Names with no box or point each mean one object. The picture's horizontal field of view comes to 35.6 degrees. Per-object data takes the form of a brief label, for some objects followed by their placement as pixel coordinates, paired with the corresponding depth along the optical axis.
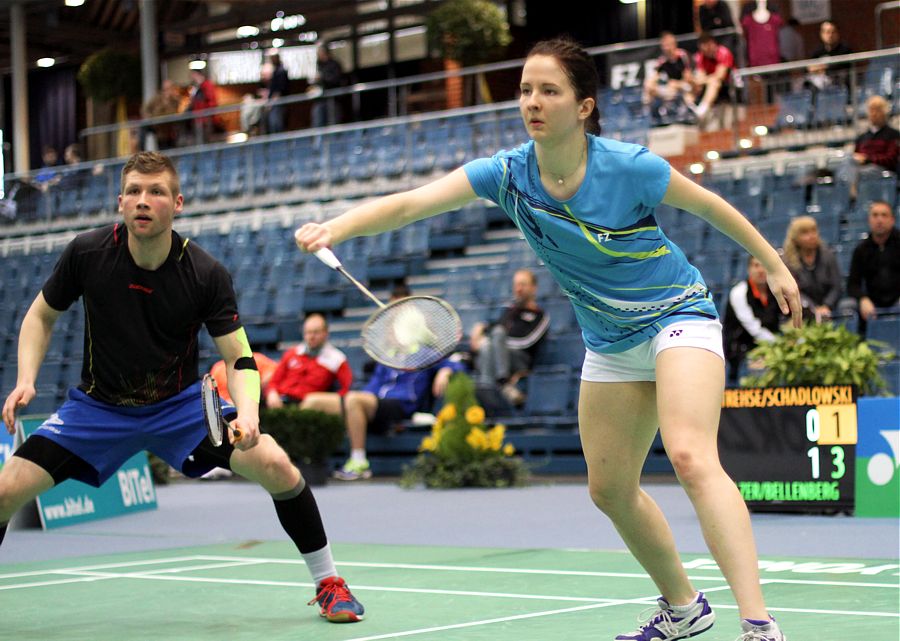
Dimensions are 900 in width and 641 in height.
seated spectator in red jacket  14.09
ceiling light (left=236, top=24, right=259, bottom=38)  29.25
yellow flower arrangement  12.66
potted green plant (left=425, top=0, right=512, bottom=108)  22.16
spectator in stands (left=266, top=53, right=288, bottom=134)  21.70
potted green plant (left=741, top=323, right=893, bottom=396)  9.50
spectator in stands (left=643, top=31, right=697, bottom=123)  16.14
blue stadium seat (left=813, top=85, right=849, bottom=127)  14.88
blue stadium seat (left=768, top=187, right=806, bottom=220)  14.12
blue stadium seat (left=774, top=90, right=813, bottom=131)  15.19
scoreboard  9.40
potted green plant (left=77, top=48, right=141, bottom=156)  27.25
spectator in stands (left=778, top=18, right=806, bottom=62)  16.70
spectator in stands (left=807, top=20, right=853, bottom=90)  14.77
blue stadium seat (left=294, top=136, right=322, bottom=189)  20.23
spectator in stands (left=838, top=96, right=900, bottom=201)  13.51
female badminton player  4.27
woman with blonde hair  11.47
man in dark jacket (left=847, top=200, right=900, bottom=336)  11.58
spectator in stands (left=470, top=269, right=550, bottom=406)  13.58
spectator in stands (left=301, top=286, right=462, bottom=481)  13.77
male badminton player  5.72
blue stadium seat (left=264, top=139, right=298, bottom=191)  20.45
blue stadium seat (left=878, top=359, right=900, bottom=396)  11.11
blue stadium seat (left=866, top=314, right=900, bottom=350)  11.49
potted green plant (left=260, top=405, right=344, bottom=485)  13.22
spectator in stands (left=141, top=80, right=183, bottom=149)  22.19
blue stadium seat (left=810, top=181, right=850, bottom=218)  13.77
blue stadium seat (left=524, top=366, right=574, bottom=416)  13.30
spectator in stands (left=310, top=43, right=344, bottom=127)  20.30
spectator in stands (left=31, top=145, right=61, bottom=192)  23.05
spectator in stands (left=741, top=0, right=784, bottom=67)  16.39
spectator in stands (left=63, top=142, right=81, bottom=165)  24.84
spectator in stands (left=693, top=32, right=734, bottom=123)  15.78
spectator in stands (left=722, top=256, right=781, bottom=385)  11.62
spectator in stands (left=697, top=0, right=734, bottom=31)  16.72
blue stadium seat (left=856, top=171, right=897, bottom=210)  13.34
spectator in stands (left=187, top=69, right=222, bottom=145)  22.59
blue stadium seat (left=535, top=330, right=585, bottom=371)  13.82
